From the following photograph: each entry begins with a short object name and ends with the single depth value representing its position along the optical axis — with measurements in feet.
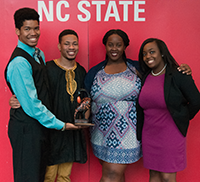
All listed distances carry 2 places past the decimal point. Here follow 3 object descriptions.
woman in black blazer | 5.58
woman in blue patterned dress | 6.23
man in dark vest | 5.09
